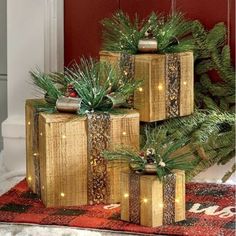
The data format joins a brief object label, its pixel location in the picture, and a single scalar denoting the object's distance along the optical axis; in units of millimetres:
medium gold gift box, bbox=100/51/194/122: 2881
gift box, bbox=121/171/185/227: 2520
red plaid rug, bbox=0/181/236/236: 2541
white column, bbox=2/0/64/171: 3247
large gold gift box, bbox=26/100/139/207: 2721
